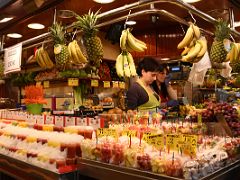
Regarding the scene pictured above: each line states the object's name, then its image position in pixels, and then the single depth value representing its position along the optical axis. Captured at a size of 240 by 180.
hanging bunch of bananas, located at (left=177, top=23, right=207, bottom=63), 2.81
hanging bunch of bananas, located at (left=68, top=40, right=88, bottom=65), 3.11
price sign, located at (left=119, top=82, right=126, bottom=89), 6.90
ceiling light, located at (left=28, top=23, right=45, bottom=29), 5.32
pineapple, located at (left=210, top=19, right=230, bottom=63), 3.03
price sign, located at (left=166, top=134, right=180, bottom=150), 1.80
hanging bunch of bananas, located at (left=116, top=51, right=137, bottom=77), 3.43
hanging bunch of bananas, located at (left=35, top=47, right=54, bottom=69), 3.48
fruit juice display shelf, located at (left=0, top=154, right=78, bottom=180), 2.18
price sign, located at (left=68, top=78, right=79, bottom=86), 5.66
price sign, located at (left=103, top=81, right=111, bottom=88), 6.51
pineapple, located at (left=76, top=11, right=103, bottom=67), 2.85
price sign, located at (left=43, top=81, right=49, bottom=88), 6.94
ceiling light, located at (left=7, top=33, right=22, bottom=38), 6.18
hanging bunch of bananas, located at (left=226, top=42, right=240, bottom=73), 3.45
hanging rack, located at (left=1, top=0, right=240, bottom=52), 2.35
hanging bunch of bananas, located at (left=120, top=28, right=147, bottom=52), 2.88
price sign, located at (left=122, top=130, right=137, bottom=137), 2.22
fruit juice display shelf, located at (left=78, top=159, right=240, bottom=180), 1.65
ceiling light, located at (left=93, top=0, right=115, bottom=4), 4.18
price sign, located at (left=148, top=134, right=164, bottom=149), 1.90
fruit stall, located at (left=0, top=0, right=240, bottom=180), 1.75
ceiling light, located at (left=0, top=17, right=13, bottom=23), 4.20
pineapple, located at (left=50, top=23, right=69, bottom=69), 3.04
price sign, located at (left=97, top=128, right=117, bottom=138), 2.20
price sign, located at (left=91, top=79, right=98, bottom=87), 6.19
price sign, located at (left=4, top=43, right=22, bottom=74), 3.68
